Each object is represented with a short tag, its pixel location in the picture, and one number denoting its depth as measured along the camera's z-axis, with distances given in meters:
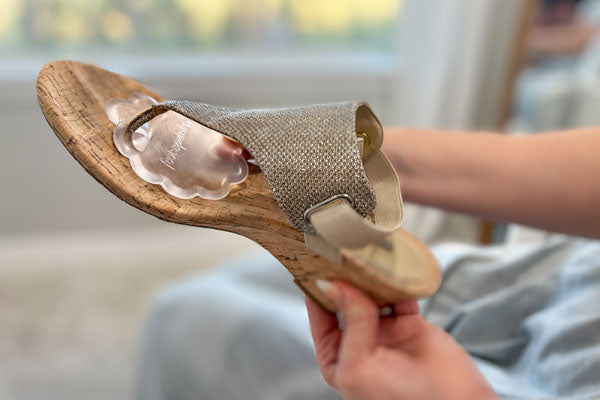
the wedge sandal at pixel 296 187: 0.33
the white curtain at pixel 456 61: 1.24
